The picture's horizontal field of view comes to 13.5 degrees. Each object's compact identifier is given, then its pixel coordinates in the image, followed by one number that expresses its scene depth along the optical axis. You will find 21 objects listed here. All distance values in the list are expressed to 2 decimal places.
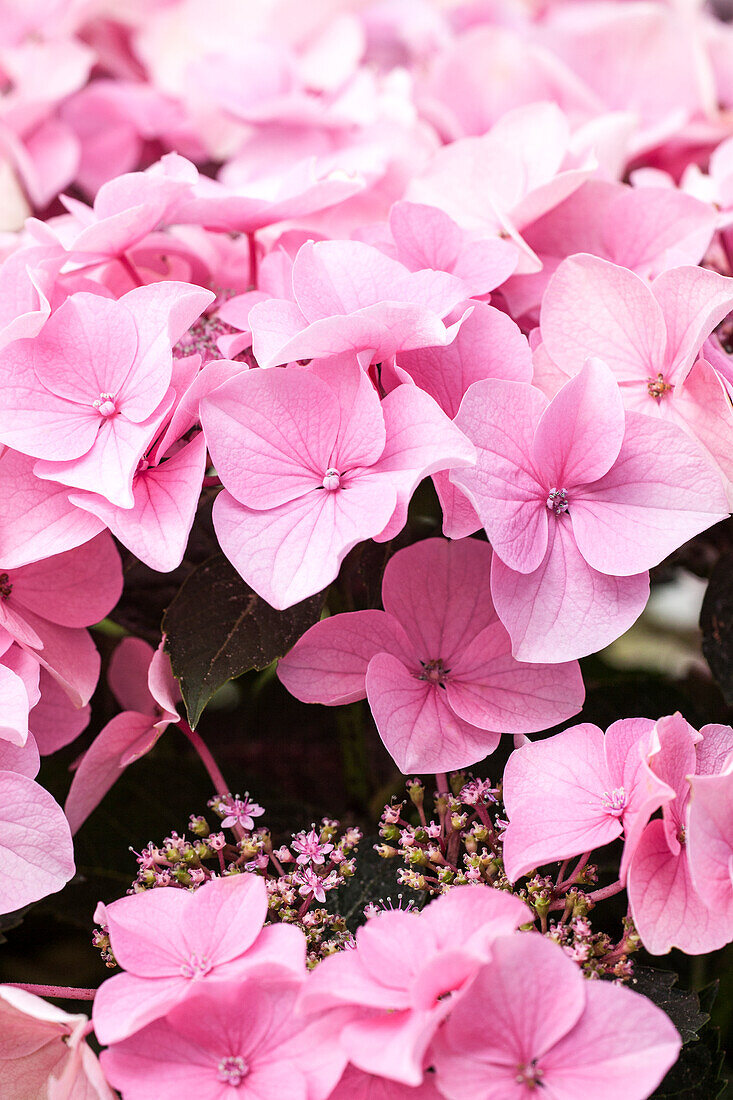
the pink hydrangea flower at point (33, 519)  0.55
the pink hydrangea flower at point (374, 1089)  0.52
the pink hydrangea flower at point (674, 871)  0.53
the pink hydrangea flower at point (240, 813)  0.56
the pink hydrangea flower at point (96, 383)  0.55
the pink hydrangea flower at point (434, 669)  0.55
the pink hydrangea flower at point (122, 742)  0.56
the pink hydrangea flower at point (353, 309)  0.54
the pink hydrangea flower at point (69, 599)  0.57
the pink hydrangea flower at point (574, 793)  0.53
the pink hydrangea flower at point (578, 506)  0.55
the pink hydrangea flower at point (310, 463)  0.54
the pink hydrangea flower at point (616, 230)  0.60
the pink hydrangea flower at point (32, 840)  0.54
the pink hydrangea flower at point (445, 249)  0.58
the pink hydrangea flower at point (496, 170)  0.61
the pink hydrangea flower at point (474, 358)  0.56
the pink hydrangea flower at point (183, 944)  0.52
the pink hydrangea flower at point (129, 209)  0.57
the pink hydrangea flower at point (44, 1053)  0.52
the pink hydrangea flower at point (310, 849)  0.55
